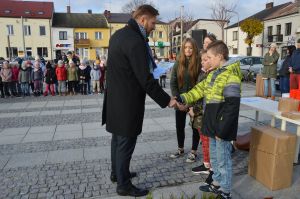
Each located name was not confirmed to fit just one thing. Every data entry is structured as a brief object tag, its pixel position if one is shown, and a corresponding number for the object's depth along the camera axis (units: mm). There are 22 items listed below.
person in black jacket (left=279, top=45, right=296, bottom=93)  9656
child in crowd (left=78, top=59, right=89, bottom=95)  12773
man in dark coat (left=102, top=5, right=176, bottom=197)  3119
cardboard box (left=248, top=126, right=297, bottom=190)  3494
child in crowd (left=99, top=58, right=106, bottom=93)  13273
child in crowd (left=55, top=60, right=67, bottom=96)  12500
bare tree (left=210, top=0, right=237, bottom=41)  37344
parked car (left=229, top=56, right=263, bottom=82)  16875
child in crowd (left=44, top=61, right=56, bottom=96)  12487
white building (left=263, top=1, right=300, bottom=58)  35609
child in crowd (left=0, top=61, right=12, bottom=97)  11991
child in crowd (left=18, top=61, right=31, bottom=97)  12219
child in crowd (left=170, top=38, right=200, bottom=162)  4238
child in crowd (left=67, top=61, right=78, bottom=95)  12586
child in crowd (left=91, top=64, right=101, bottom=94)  12984
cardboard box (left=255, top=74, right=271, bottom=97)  10312
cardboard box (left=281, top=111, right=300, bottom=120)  3889
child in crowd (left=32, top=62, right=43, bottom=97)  12451
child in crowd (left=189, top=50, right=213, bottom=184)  4066
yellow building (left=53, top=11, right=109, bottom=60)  52944
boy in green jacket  3012
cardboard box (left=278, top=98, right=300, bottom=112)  4133
